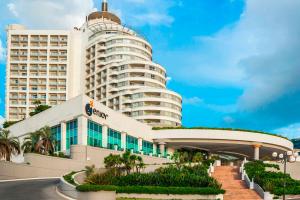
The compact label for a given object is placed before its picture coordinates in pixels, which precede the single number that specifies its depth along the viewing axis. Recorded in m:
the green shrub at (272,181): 36.47
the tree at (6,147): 50.81
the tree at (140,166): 44.08
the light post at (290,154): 32.37
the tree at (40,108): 88.42
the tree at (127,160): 42.73
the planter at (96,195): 30.23
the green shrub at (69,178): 33.55
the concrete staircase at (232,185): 36.76
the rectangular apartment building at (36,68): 113.29
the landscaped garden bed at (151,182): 32.95
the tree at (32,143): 53.32
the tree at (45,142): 52.45
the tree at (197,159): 55.97
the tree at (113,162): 42.64
